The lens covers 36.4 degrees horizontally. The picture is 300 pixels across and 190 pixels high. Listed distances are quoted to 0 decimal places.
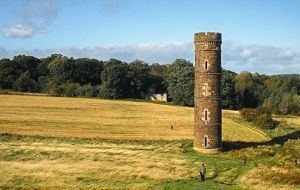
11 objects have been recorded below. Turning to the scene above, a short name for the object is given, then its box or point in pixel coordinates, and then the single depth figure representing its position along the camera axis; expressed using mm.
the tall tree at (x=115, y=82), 100688
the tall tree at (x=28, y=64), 123075
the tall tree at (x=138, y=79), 106438
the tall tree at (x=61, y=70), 111625
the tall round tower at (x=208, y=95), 47000
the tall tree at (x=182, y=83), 92875
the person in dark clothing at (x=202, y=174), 33438
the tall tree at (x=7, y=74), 110812
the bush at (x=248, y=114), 70000
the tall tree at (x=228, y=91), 92300
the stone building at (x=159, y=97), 108912
